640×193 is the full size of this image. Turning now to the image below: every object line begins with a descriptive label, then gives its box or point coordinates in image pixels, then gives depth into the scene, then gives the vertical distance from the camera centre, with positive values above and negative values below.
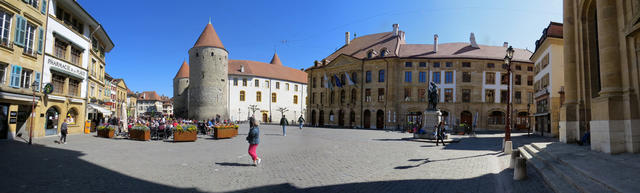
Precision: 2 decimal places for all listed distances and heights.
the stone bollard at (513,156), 8.65 -0.99
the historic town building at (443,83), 41.62 +4.56
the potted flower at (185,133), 17.20 -1.00
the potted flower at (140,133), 17.86 -1.06
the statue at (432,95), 21.19 +1.47
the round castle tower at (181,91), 72.44 +5.53
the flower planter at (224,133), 19.35 -1.09
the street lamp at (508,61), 12.81 +2.43
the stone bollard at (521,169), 7.27 -1.13
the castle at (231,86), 60.38 +6.16
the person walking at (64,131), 15.35 -0.87
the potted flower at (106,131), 19.67 -1.08
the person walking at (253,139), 9.23 -0.68
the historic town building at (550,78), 25.75 +3.46
